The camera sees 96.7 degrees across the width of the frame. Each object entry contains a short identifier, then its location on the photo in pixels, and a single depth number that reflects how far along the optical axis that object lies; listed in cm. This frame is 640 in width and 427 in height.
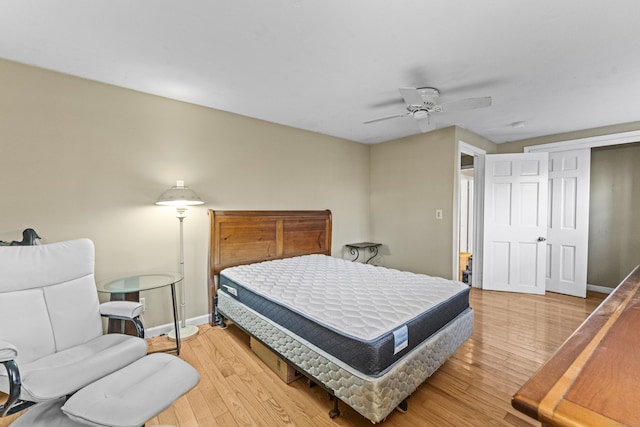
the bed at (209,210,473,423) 158
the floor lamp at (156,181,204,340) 264
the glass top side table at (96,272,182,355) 220
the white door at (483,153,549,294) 409
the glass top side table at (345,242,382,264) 464
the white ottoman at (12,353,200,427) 113
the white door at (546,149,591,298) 399
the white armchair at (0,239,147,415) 131
